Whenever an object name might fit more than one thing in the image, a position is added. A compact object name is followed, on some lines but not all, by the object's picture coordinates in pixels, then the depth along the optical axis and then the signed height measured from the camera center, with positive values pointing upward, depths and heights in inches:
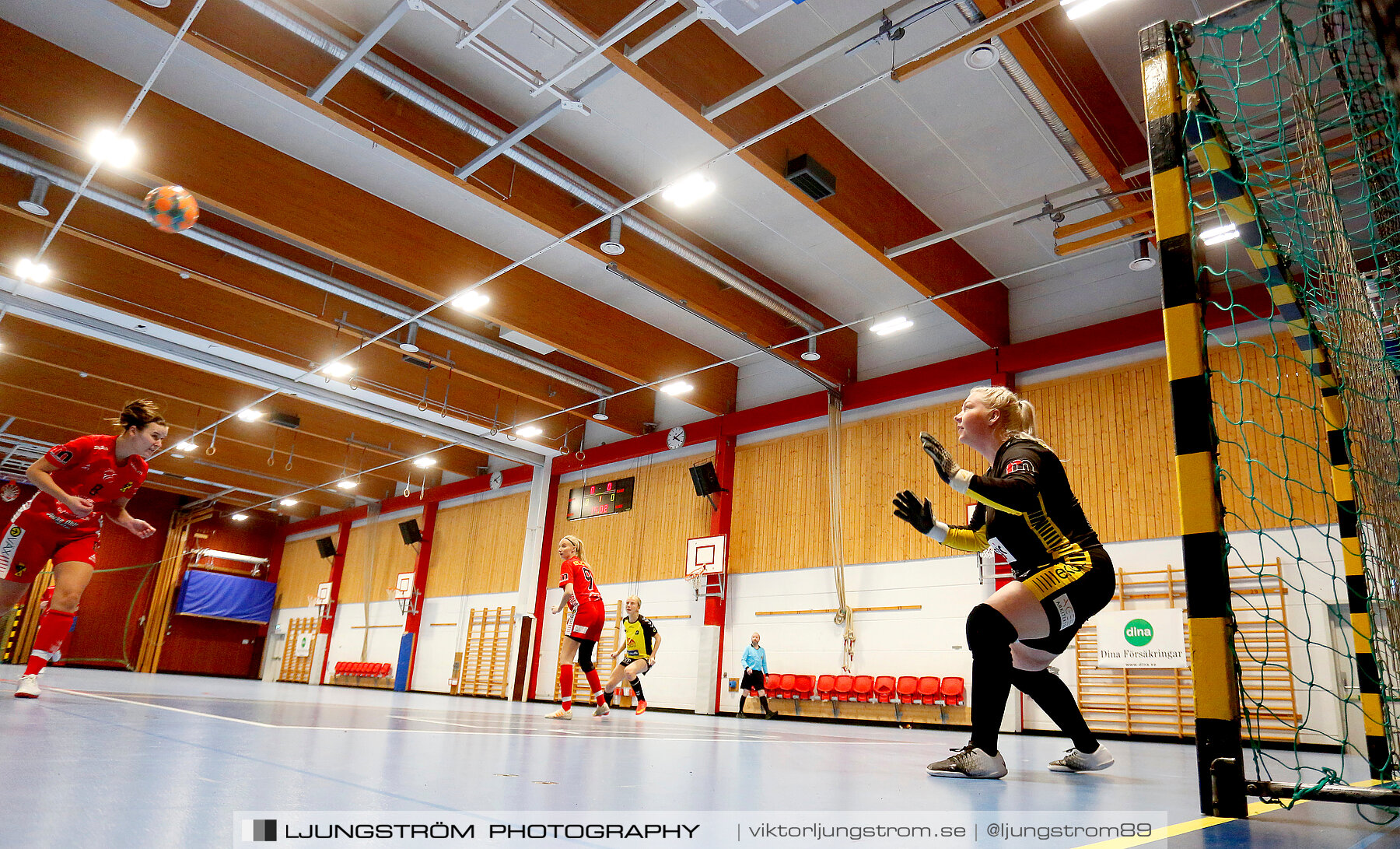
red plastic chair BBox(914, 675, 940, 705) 493.7 -16.8
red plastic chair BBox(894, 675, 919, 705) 502.9 -16.5
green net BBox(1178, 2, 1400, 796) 113.7 +65.9
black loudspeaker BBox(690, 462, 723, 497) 639.1 +129.8
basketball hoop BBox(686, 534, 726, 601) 628.1 +65.3
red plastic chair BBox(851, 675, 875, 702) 523.5 -18.8
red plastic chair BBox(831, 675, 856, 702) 529.7 -20.6
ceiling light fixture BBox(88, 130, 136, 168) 355.9 +200.6
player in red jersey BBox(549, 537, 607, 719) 316.8 +11.5
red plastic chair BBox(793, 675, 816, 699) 551.2 -21.9
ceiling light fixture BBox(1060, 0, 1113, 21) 260.1 +211.1
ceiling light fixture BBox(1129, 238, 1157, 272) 416.2 +218.6
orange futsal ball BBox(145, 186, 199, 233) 329.7 +161.3
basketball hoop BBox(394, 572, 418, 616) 917.2 +38.6
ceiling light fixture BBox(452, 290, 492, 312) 501.4 +202.7
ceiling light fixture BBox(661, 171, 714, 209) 375.2 +210.9
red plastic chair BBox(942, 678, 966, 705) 481.7 -16.0
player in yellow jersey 391.9 -1.3
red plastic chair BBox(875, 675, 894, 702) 509.7 -17.9
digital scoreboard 740.6 +130.1
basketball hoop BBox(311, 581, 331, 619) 1059.9 +28.1
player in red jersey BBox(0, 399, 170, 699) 193.5 +19.4
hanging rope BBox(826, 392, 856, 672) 553.6 +103.7
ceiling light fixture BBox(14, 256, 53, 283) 474.6 +192.5
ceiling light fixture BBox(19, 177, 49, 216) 406.6 +200.4
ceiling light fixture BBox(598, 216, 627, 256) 420.8 +205.5
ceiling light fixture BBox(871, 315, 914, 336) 493.4 +201.2
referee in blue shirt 568.1 -14.7
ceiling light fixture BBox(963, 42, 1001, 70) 298.5 +222.7
